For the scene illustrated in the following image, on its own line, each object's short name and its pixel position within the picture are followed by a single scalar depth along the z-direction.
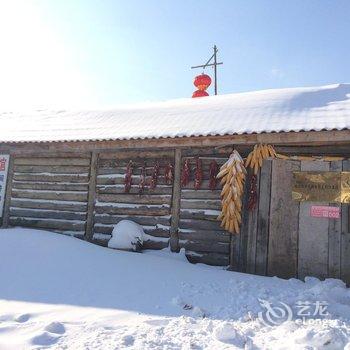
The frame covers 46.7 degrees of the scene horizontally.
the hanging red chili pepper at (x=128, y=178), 8.63
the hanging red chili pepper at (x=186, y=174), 8.10
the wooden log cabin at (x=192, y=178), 7.28
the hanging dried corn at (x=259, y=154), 7.57
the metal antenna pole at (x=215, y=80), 21.64
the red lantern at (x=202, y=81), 15.91
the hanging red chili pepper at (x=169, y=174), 8.28
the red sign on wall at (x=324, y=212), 7.18
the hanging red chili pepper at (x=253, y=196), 7.58
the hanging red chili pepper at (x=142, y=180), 8.55
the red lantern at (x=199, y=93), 15.92
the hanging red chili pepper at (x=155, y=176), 8.39
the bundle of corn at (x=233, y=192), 7.53
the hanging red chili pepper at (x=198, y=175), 8.01
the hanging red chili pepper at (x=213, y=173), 7.91
